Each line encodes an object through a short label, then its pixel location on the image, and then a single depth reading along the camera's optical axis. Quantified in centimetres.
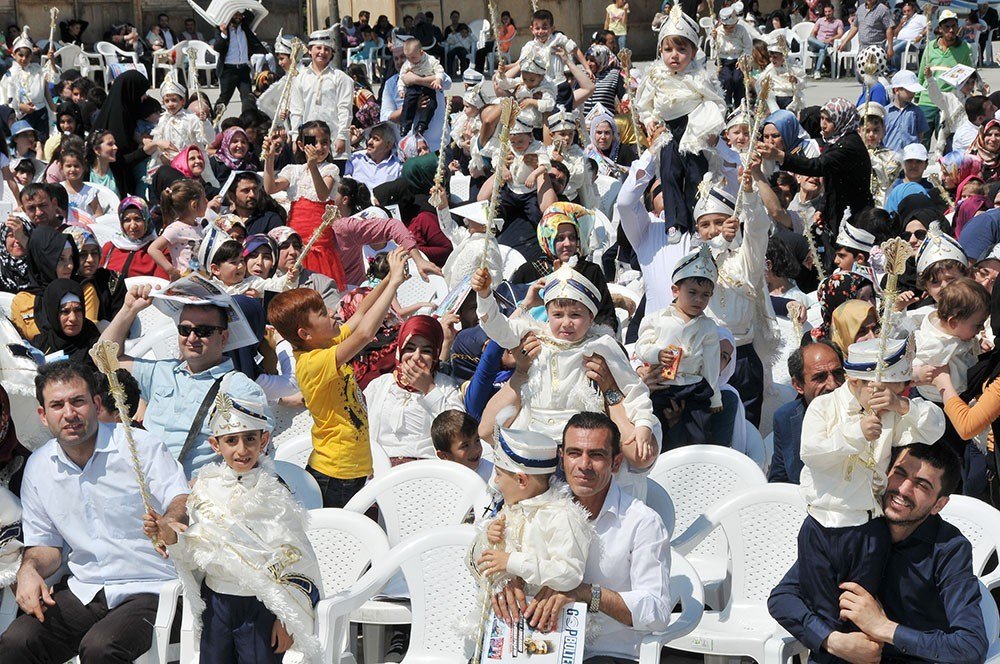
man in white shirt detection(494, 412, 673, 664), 473
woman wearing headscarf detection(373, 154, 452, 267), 987
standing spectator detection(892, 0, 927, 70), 1905
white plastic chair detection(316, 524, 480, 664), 542
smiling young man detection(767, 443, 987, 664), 438
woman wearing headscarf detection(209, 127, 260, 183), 1246
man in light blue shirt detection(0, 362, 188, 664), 547
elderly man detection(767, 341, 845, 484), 604
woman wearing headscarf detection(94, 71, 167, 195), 1264
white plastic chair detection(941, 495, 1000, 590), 533
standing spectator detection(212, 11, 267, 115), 1845
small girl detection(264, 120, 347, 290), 921
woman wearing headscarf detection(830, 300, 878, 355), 650
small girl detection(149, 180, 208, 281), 921
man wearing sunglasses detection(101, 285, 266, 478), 612
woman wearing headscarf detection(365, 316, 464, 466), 646
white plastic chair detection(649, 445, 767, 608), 600
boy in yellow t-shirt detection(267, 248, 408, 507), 643
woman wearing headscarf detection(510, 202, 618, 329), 755
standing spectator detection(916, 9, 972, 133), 1435
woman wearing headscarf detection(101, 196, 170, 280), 942
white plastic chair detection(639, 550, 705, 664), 489
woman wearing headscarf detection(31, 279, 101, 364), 782
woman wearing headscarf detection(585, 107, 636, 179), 1171
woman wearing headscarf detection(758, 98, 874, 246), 955
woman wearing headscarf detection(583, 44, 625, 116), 1396
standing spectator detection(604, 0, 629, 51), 2145
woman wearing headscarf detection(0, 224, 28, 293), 909
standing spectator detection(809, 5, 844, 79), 2239
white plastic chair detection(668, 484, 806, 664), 558
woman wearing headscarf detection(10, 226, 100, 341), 821
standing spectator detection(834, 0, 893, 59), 2067
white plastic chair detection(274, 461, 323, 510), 620
